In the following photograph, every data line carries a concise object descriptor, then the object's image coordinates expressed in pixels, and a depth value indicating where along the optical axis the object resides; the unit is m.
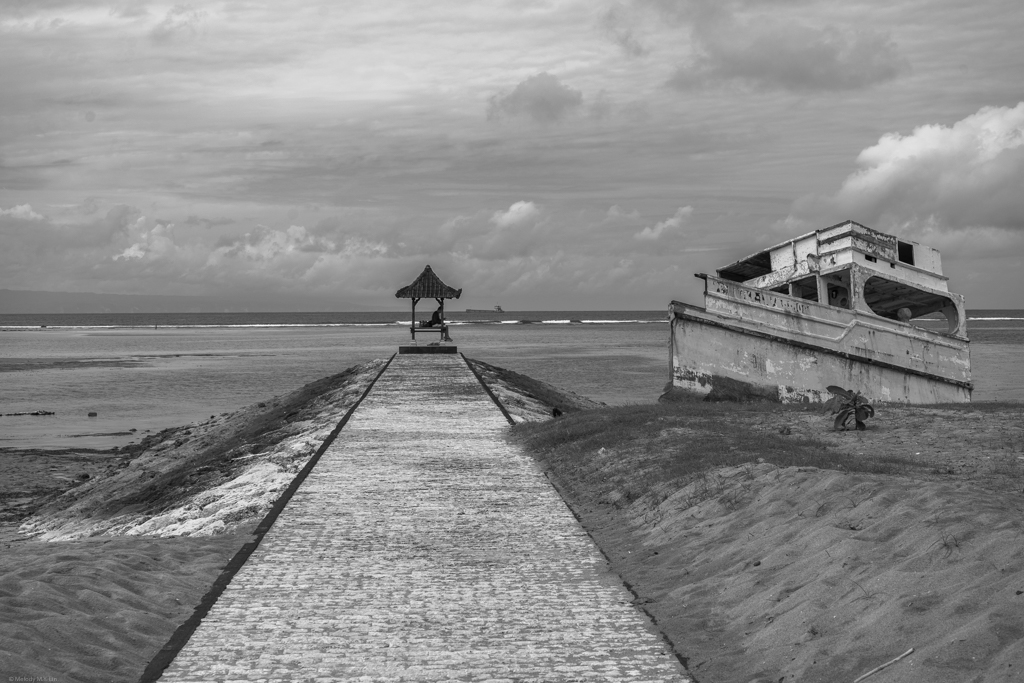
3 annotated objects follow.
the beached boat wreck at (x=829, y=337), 21.67
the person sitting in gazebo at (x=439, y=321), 36.71
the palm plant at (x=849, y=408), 12.42
